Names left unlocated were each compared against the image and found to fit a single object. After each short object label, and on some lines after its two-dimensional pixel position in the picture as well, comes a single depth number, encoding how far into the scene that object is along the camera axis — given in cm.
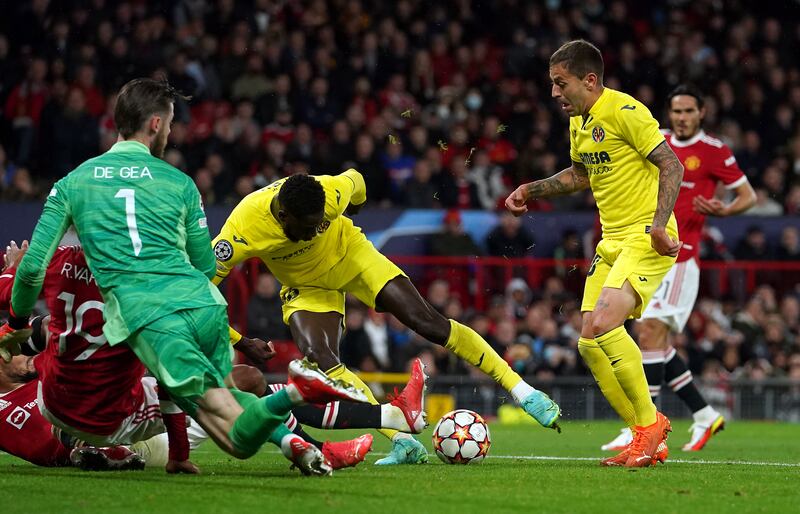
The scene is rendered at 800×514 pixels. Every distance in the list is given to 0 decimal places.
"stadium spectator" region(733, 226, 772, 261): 3391
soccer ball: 1559
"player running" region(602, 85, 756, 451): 2100
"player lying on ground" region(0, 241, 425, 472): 1331
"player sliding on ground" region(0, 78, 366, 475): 1234
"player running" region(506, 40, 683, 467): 1531
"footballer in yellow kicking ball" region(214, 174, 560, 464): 1561
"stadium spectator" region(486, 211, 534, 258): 3231
